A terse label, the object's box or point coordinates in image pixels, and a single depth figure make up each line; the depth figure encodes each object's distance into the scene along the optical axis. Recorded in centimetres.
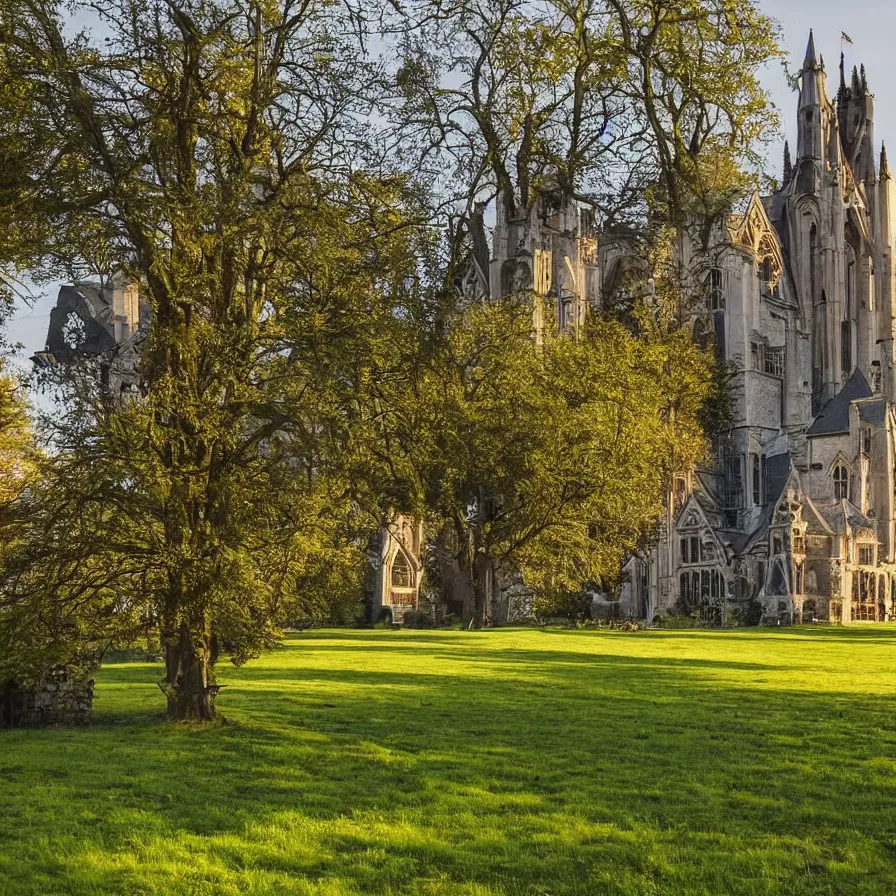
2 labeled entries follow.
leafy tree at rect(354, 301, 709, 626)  3797
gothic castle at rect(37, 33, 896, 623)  6334
